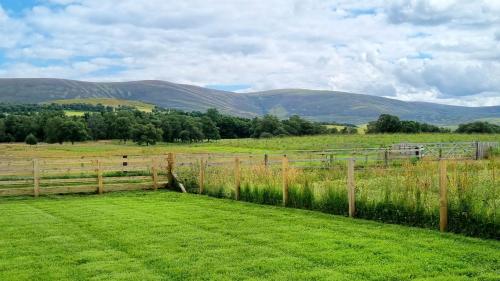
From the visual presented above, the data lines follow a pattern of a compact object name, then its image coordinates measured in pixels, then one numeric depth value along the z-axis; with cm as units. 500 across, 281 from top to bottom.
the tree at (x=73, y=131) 10694
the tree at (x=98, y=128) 11650
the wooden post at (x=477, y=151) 3531
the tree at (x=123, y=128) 10781
